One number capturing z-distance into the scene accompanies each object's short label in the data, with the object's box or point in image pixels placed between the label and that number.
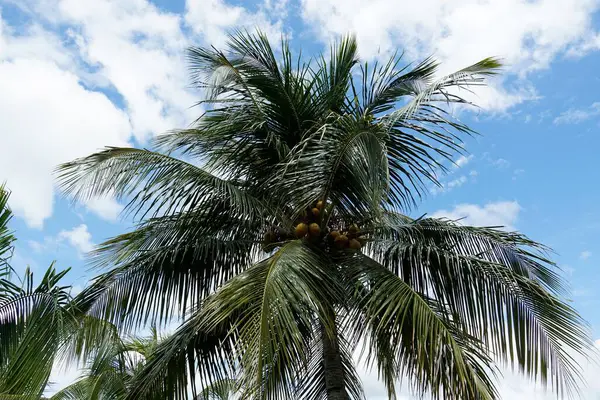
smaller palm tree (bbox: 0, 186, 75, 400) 4.92
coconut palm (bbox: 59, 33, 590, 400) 6.69
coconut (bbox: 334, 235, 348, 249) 7.64
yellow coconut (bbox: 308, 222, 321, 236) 7.46
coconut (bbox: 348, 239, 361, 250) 7.70
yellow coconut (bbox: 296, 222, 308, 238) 7.46
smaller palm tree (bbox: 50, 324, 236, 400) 7.50
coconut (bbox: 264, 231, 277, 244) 7.84
